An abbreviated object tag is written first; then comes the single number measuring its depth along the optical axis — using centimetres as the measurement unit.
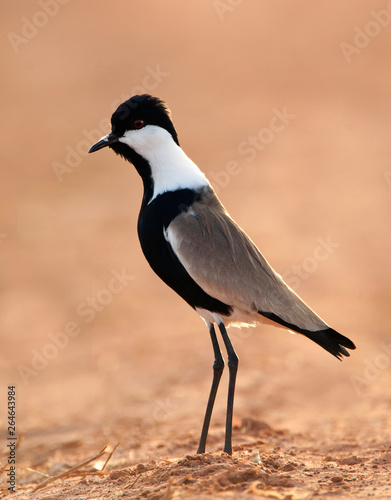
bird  1270
